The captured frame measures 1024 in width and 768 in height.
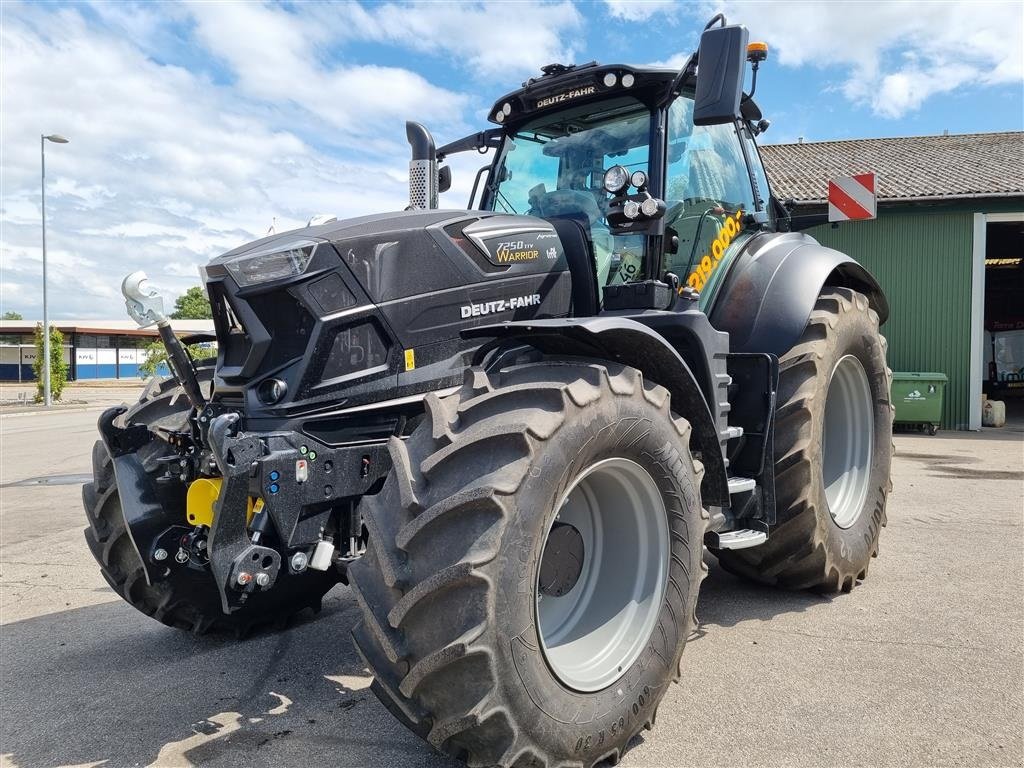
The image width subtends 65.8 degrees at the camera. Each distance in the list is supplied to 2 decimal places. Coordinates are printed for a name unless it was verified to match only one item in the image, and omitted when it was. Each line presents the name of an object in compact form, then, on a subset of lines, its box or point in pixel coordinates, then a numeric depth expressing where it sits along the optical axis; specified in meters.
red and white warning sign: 8.13
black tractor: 2.28
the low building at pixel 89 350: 43.44
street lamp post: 23.83
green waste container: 13.41
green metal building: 14.16
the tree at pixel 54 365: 26.42
